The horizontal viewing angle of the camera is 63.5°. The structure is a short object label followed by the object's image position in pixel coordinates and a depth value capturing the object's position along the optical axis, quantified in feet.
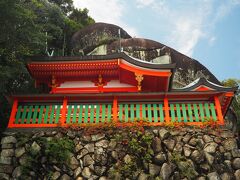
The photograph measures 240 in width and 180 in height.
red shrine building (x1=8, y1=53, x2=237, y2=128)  23.53
